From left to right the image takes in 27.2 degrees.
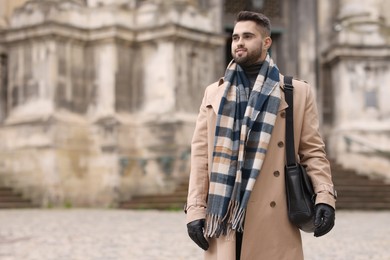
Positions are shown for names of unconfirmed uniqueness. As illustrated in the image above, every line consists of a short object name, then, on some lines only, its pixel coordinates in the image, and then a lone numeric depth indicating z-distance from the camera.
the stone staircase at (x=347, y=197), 16.28
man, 3.79
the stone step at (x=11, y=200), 16.55
